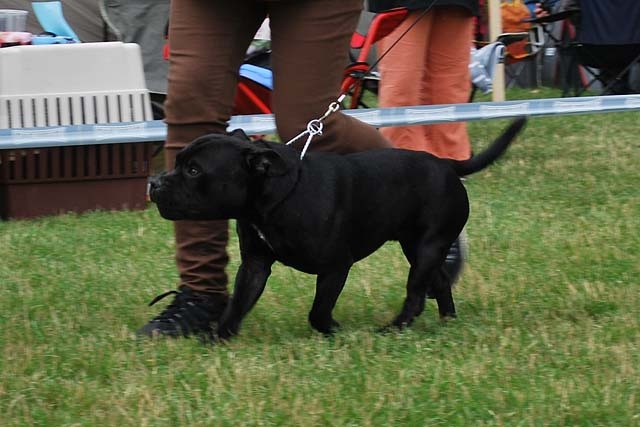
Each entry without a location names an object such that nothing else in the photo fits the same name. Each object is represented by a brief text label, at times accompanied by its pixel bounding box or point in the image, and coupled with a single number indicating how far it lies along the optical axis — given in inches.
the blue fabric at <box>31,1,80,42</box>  615.4
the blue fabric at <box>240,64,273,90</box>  569.6
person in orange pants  486.6
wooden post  682.2
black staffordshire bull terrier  251.3
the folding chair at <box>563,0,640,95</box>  686.5
